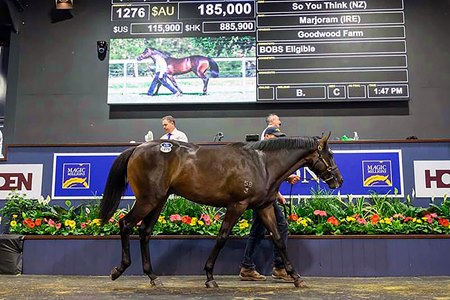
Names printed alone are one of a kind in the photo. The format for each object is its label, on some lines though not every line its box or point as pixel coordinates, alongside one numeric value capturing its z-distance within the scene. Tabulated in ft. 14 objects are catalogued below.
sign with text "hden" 20.27
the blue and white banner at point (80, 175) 20.31
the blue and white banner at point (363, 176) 19.85
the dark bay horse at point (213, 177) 14.66
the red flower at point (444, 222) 17.87
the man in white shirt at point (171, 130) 20.49
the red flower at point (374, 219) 17.95
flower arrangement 17.97
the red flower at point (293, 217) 18.22
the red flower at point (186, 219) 18.16
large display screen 26.66
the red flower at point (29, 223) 18.71
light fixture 29.43
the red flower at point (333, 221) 17.97
